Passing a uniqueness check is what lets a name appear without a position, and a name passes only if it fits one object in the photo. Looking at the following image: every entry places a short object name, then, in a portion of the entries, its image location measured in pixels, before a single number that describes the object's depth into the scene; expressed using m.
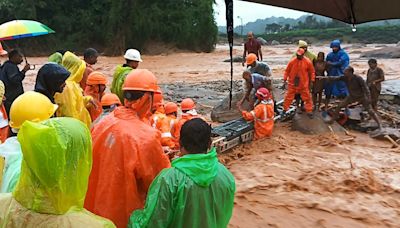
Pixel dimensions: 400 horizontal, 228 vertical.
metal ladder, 7.59
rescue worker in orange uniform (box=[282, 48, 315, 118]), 9.57
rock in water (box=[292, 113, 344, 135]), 9.32
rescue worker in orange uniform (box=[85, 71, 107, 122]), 5.71
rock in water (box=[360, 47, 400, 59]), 26.84
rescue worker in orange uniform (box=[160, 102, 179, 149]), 5.80
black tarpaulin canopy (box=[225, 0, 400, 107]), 2.75
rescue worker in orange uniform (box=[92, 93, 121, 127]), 5.30
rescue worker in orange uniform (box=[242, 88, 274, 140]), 8.28
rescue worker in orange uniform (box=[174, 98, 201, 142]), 6.66
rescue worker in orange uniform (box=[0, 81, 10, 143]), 4.23
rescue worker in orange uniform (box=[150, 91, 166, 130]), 6.23
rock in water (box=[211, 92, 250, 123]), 10.20
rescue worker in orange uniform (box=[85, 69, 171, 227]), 2.57
